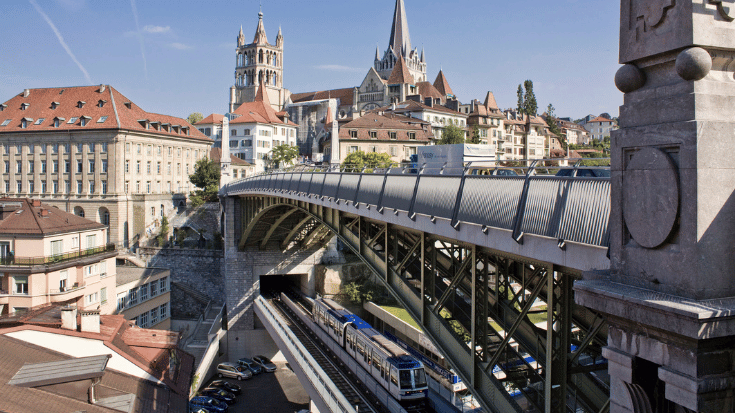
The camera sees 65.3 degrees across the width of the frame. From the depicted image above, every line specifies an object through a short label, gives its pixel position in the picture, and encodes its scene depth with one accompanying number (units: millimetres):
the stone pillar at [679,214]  5465
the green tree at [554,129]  108838
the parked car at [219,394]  40406
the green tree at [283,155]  91188
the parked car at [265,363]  48969
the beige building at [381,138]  80812
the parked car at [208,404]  37562
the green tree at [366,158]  71375
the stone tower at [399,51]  164625
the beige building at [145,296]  46594
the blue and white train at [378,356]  23828
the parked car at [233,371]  46625
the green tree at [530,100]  104812
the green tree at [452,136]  83375
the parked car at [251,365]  47969
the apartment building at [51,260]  38000
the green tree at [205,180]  74062
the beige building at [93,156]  70125
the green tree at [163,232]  67125
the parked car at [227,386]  42909
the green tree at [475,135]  92125
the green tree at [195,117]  155500
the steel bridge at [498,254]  9227
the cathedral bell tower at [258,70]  157875
